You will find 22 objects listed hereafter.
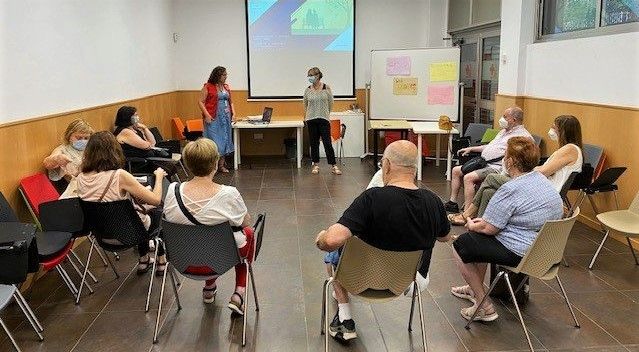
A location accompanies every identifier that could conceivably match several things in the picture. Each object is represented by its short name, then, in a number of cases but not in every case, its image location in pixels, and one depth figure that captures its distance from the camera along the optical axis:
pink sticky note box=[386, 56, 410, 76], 8.35
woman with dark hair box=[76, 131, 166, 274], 3.29
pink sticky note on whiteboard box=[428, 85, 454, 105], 8.06
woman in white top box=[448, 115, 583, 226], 4.21
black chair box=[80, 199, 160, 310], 3.26
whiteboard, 8.05
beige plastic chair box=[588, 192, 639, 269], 3.71
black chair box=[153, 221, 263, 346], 2.79
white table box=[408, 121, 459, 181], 7.02
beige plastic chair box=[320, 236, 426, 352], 2.46
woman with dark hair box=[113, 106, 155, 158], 5.31
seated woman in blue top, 2.84
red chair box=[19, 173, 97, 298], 3.14
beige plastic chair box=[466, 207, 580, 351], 2.70
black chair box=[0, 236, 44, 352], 2.60
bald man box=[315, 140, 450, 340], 2.47
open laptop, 8.24
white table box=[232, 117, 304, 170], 8.03
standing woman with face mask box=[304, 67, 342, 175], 7.39
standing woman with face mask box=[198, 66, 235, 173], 7.49
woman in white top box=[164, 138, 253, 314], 2.87
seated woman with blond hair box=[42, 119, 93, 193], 4.07
